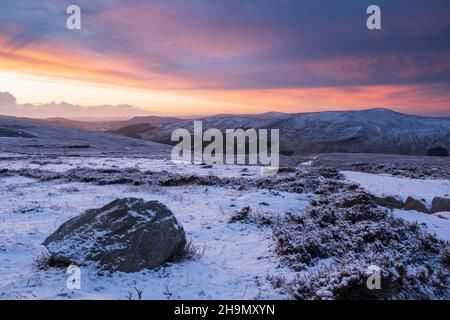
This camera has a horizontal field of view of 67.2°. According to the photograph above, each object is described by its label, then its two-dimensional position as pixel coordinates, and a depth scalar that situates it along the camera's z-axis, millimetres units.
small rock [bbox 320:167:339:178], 24406
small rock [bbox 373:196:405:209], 14797
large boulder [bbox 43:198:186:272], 7483
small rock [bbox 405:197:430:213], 13956
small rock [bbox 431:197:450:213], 13522
